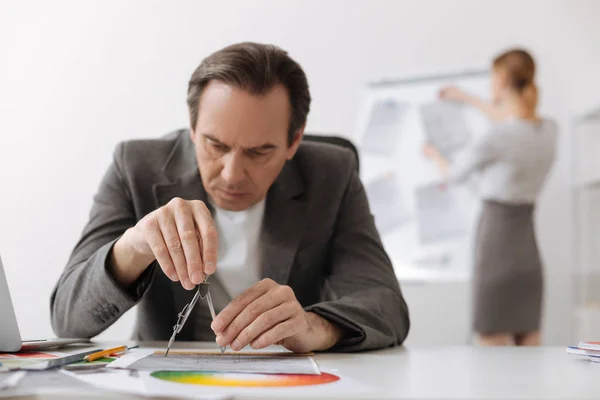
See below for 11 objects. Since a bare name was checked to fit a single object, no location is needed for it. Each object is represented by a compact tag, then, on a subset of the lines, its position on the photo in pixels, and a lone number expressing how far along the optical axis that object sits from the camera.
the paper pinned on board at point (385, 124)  3.37
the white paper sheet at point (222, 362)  0.71
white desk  0.61
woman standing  2.54
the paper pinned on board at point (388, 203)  3.36
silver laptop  0.84
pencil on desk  0.77
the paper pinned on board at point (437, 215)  3.29
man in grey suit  1.03
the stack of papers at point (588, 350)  0.90
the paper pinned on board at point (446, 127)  3.30
